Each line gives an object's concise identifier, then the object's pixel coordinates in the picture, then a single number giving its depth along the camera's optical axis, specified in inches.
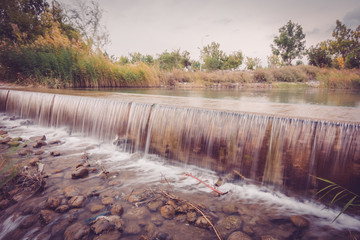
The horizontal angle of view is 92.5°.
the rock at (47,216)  67.2
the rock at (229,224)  65.1
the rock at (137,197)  81.1
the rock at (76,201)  75.2
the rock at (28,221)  65.4
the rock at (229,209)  75.3
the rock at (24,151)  128.5
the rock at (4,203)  72.9
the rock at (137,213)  70.4
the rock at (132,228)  63.6
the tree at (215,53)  1478.0
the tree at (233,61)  1760.6
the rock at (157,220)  67.3
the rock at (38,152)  129.5
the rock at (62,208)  72.1
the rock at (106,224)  62.2
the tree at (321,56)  1124.1
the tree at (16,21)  681.0
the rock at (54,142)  155.5
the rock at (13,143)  142.2
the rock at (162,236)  61.2
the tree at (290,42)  1290.6
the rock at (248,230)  64.1
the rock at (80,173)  98.7
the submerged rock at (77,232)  59.8
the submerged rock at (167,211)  70.6
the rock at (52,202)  73.4
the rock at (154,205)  74.5
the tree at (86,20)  671.3
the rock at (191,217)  68.4
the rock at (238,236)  61.1
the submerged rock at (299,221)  69.0
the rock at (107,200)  78.6
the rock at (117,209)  71.7
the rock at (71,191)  82.8
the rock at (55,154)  130.0
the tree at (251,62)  2018.2
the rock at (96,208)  73.1
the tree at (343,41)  1064.2
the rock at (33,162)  110.2
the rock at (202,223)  66.4
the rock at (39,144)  144.5
